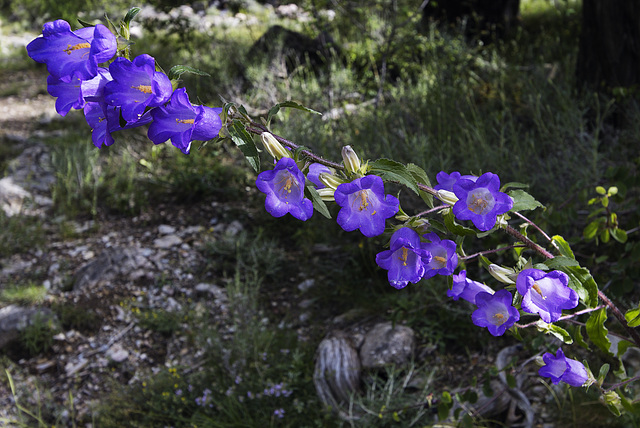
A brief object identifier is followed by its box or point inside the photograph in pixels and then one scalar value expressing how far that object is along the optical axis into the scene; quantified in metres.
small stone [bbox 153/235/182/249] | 1.90
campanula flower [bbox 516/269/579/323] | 0.60
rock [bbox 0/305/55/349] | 1.53
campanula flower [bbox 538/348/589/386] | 0.66
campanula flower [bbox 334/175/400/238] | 0.57
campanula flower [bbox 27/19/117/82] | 0.56
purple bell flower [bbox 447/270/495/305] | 0.67
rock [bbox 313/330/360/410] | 1.17
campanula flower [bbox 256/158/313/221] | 0.56
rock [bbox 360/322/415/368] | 1.22
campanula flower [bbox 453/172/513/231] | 0.58
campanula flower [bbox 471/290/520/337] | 0.62
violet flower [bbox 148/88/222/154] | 0.57
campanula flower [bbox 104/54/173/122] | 0.55
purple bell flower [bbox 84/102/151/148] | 0.57
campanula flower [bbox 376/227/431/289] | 0.59
